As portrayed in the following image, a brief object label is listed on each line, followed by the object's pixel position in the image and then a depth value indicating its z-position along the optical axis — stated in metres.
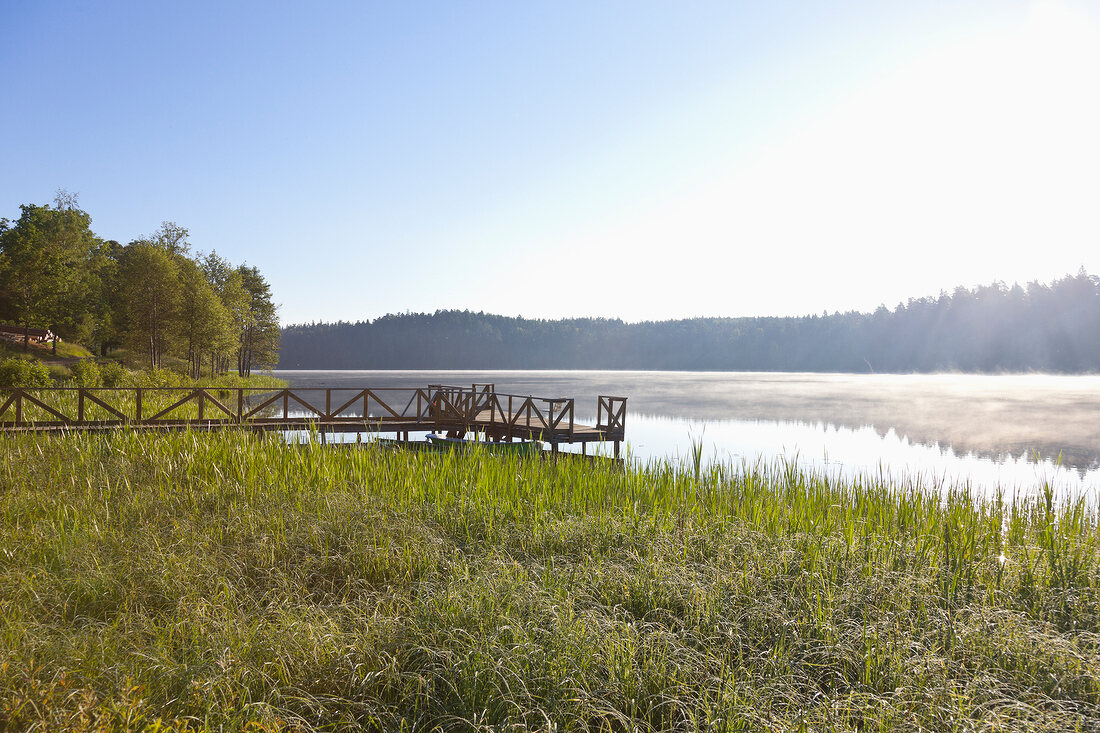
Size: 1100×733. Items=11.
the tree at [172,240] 50.53
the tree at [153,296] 37.72
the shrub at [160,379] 28.63
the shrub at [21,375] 23.27
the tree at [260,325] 60.09
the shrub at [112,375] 28.14
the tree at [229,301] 45.39
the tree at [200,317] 39.34
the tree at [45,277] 40.19
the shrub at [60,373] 32.03
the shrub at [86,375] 27.12
